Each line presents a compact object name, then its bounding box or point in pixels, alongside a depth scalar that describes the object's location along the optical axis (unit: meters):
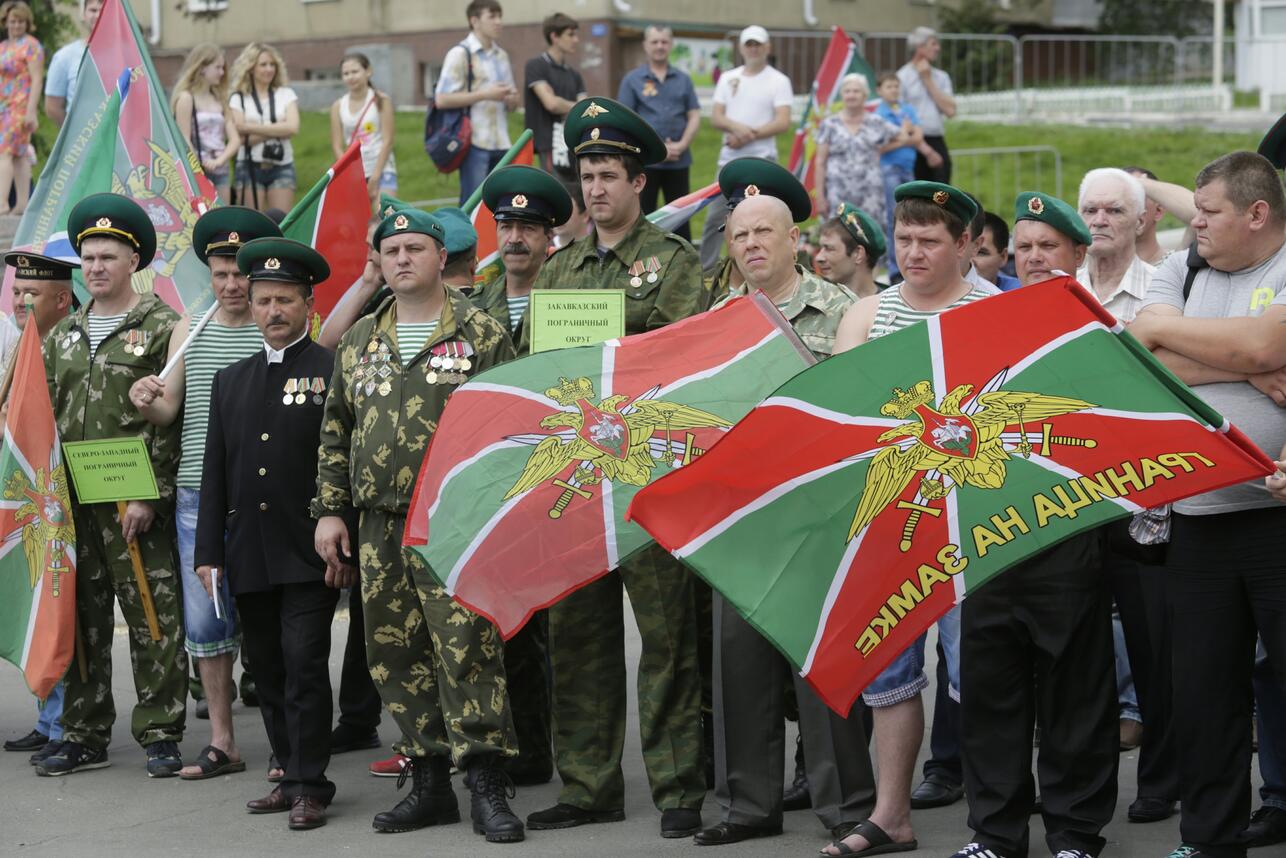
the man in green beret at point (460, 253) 8.27
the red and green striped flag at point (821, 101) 15.18
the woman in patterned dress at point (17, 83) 14.83
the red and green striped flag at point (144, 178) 9.65
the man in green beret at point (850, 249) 8.52
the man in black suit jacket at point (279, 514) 7.10
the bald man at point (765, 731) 6.46
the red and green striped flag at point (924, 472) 5.45
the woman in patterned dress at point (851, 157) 14.97
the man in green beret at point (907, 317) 6.14
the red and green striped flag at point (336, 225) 8.80
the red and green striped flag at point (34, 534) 7.81
